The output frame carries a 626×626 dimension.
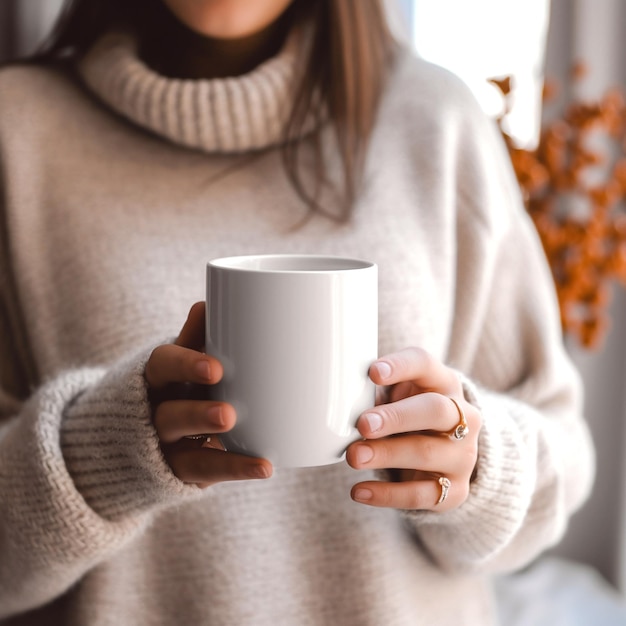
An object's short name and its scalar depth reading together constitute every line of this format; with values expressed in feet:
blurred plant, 4.27
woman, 2.39
